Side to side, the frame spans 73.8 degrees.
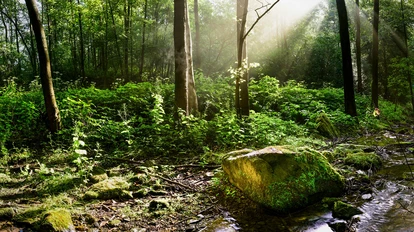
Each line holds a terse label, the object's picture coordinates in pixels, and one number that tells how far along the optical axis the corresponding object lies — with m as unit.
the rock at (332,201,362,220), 3.58
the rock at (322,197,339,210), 3.89
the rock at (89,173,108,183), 4.88
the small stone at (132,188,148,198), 4.43
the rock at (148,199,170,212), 3.98
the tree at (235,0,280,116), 7.84
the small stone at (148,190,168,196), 4.52
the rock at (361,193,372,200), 4.15
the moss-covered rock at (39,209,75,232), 3.10
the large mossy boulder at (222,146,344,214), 3.84
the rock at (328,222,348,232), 3.30
